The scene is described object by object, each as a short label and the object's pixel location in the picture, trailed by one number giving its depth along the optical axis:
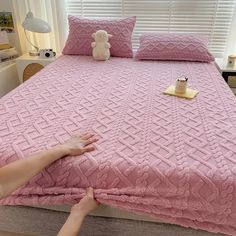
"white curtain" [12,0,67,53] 2.81
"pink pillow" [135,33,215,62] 2.42
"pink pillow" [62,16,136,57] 2.55
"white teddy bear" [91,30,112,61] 2.45
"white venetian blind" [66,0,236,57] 2.69
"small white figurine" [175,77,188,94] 1.74
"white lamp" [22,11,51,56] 2.50
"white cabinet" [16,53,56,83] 2.73
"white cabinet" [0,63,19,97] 2.70
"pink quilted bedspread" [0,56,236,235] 1.08
